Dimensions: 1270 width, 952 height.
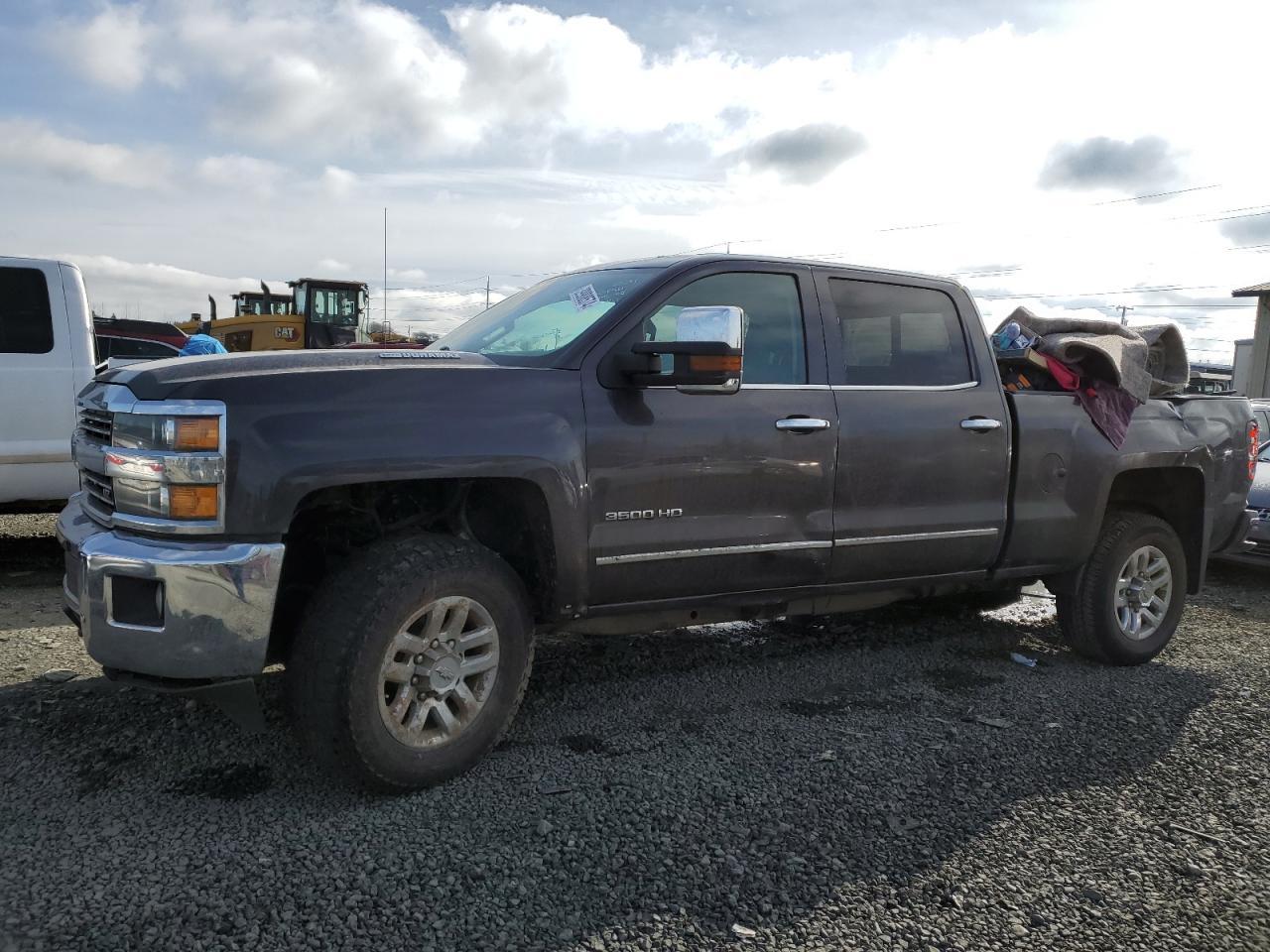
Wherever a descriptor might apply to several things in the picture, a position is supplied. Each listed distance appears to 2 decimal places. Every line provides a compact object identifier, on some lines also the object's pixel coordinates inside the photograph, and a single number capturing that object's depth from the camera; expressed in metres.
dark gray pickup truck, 2.97
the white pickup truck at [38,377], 6.38
